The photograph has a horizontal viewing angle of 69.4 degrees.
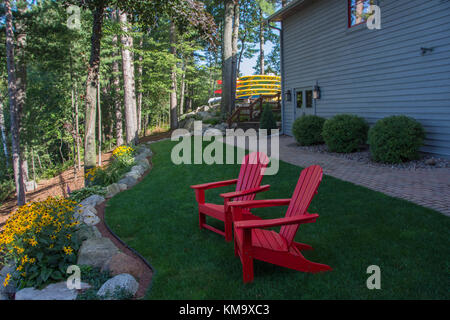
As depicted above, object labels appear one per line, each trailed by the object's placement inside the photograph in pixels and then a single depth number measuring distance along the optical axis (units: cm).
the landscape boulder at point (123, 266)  294
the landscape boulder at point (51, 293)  271
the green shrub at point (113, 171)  720
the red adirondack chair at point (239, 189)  355
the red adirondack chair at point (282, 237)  259
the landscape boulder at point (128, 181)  678
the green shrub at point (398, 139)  679
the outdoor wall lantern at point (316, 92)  1091
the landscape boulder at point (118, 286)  257
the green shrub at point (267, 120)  1374
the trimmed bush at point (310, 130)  1034
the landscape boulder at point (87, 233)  371
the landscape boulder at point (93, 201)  537
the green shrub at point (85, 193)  591
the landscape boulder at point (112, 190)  601
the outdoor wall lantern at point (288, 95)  1299
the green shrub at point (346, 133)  855
